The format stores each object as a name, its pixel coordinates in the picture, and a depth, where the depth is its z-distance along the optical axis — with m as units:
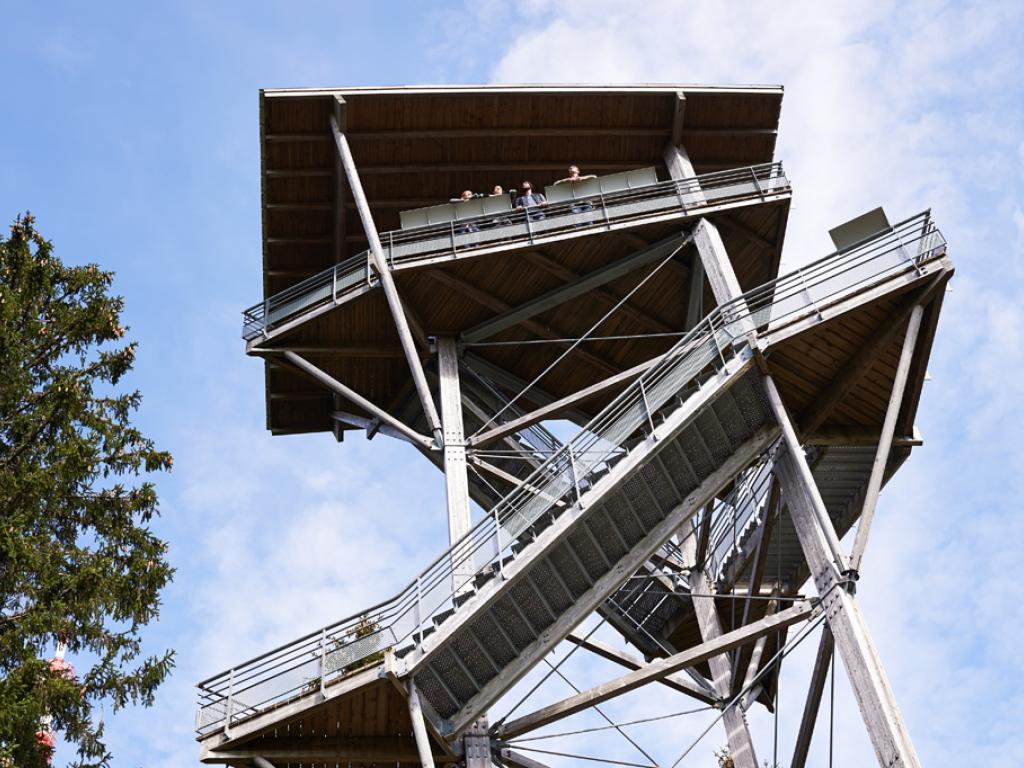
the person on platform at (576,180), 23.80
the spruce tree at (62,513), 16.06
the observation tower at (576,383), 18.72
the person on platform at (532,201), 23.80
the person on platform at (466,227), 23.78
